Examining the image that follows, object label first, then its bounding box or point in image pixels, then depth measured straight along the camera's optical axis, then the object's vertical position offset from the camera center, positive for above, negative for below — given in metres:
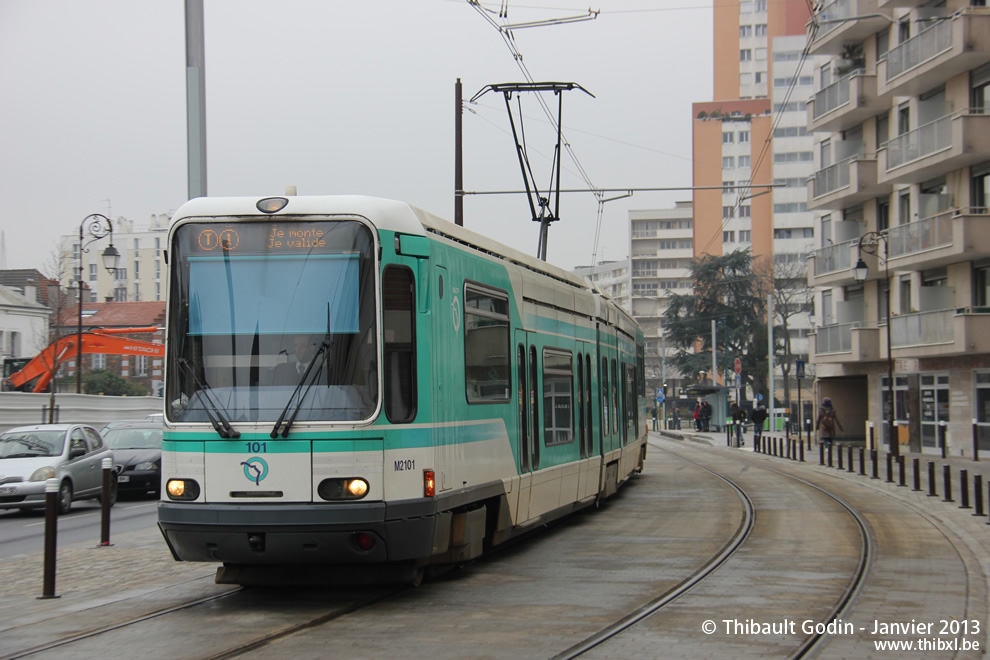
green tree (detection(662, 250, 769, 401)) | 75.88 +4.25
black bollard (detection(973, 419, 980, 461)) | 30.42 -1.90
